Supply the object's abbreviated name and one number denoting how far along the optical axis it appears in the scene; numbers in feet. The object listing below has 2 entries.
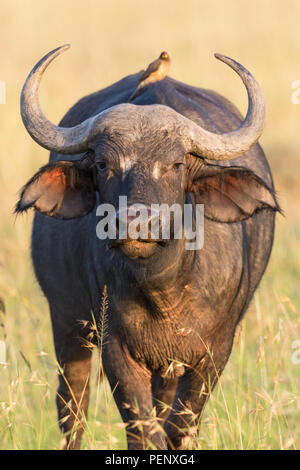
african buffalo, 28.55
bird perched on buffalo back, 34.42
